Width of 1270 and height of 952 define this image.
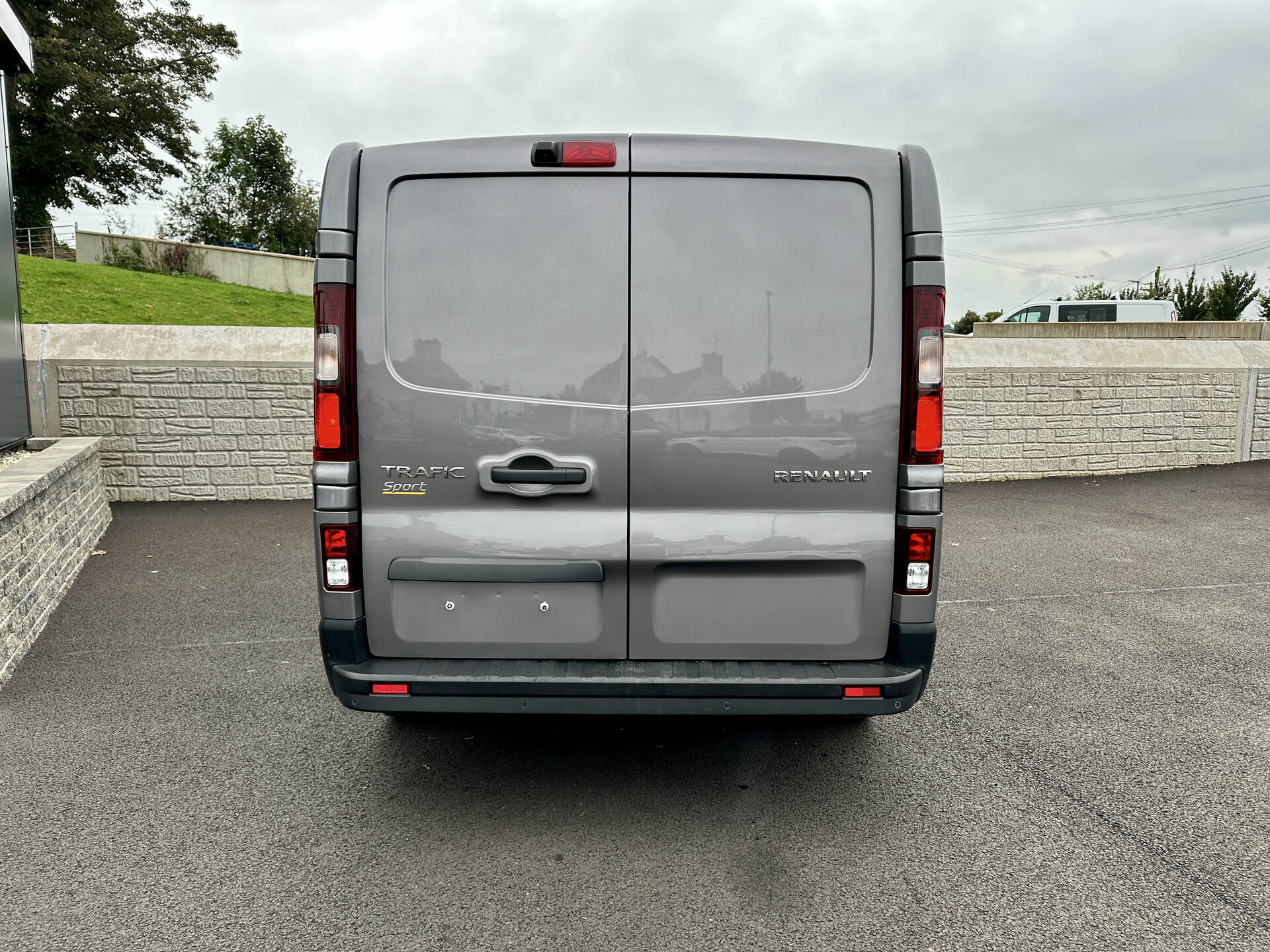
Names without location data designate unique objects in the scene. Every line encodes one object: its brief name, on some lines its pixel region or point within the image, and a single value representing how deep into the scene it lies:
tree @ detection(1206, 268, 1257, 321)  39.62
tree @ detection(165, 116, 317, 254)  41.00
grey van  2.85
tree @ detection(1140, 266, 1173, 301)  48.22
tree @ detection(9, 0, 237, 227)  31.36
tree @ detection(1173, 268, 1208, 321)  41.62
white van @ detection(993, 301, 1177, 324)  22.83
